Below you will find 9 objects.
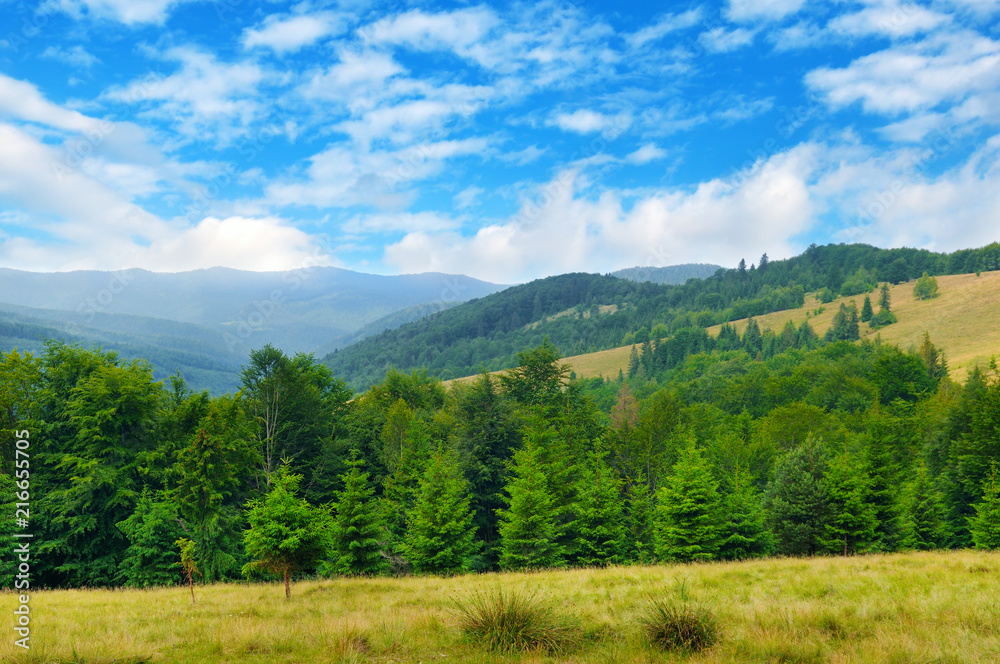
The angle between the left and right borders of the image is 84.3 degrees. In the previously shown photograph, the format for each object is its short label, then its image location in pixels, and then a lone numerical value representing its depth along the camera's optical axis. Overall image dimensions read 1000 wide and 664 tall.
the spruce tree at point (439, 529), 32.59
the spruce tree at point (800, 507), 38.66
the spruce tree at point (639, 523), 45.90
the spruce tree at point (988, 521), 37.06
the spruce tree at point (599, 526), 38.72
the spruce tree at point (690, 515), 34.66
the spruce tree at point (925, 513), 44.38
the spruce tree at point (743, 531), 35.56
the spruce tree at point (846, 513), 37.56
